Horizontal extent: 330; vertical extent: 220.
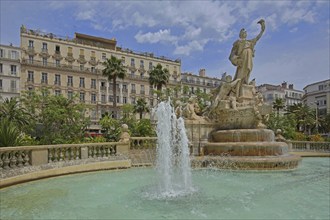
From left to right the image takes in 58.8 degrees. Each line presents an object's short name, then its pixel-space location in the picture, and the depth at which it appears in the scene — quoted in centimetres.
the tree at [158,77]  5416
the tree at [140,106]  5815
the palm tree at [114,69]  5116
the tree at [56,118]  3058
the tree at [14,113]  3419
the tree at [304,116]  6412
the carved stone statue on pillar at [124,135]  1532
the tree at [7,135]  1166
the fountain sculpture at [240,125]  1338
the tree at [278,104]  6700
